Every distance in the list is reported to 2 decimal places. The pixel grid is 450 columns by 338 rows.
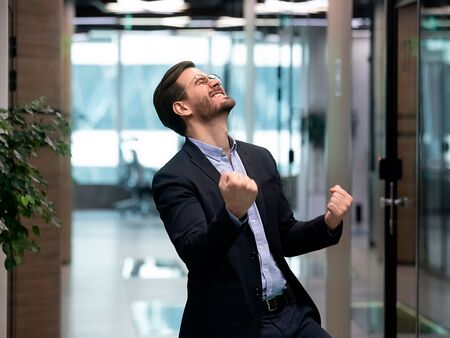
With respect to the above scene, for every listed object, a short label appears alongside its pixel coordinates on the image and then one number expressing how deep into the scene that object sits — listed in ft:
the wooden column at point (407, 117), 17.26
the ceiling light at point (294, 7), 18.43
